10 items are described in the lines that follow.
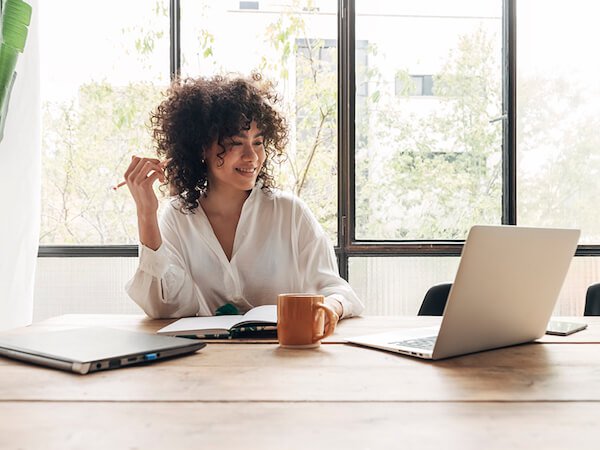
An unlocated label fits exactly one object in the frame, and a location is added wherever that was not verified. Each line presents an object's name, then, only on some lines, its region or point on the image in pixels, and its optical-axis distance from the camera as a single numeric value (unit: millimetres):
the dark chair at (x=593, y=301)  2164
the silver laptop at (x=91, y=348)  1018
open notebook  1335
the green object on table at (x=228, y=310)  1662
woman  1835
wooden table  689
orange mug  1206
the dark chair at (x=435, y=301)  2205
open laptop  1027
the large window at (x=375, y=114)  3098
